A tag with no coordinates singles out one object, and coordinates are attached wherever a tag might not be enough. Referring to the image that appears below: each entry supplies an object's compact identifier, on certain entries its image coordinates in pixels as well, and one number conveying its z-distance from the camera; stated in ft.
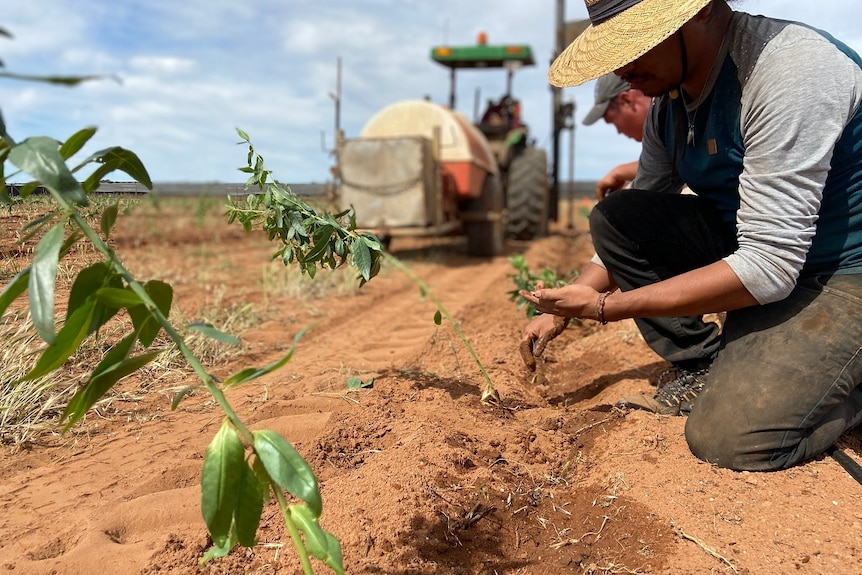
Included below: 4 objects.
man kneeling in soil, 5.55
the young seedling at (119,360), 3.28
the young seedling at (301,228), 6.86
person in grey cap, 10.46
